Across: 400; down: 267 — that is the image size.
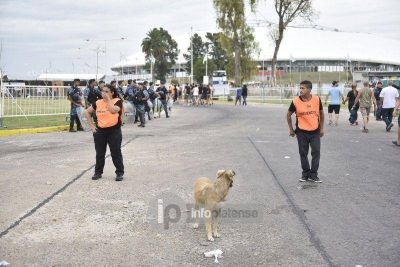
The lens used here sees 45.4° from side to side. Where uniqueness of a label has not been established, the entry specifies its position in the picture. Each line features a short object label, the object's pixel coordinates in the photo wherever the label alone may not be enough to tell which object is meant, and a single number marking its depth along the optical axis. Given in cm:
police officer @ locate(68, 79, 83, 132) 1578
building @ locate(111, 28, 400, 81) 12838
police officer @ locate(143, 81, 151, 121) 1908
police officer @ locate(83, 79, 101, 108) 1066
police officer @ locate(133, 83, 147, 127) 1814
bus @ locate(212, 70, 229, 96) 5244
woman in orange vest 795
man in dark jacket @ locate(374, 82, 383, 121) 2103
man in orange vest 780
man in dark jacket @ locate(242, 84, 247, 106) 3638
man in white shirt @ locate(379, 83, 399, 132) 1620
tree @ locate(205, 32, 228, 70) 12019
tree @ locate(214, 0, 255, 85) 5091
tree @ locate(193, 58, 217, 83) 10500
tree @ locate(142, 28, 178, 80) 9456
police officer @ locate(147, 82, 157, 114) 2180
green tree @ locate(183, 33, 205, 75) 12738
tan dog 481
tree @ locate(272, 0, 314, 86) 4888
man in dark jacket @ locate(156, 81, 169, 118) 2248
